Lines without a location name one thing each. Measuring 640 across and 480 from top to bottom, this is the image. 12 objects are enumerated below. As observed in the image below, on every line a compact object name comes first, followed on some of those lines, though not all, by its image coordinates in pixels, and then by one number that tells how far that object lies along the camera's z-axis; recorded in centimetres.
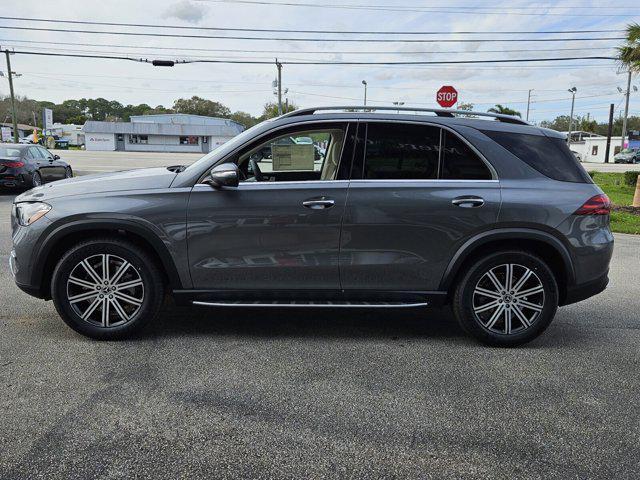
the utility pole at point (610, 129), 5834
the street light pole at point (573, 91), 6562
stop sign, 1605
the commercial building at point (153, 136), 7963
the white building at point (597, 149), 6494
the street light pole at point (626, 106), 5512
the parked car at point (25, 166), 1457
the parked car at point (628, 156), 4972
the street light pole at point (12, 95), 4001
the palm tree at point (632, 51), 1642
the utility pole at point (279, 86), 3819
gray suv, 395
